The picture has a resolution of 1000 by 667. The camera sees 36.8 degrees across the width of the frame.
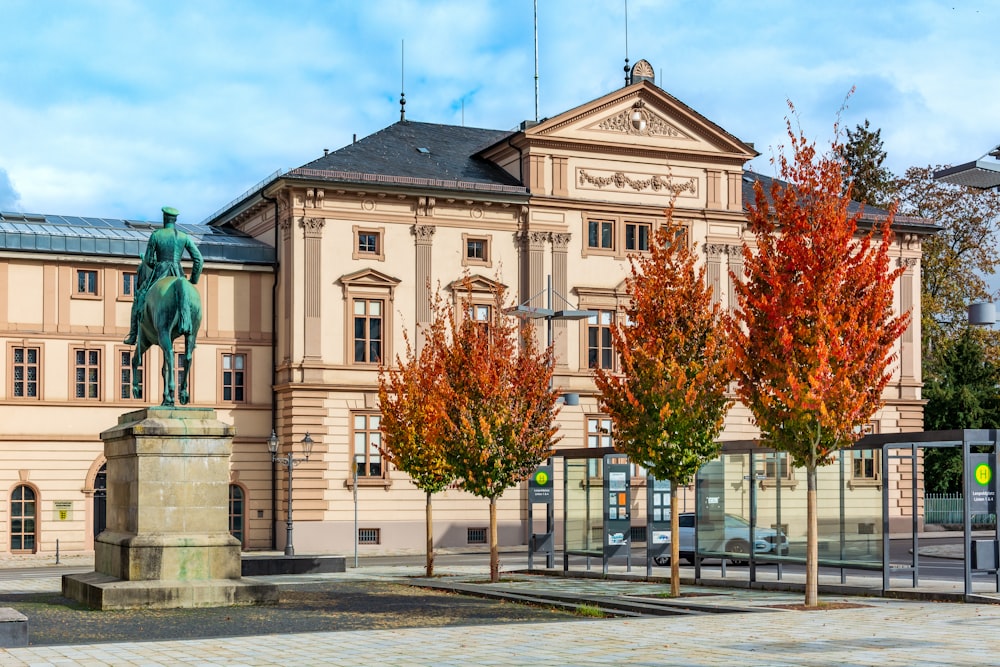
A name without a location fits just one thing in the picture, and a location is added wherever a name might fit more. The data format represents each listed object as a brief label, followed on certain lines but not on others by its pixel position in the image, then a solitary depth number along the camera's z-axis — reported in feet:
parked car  93.91
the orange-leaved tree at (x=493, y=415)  108.47
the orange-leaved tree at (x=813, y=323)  75.16
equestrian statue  84.94
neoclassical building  162.81
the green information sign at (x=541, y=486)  116.88
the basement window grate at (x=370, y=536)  169.89
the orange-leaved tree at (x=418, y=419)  114.93
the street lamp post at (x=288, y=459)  149.79
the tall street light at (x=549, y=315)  118.52
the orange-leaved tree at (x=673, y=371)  87.15
